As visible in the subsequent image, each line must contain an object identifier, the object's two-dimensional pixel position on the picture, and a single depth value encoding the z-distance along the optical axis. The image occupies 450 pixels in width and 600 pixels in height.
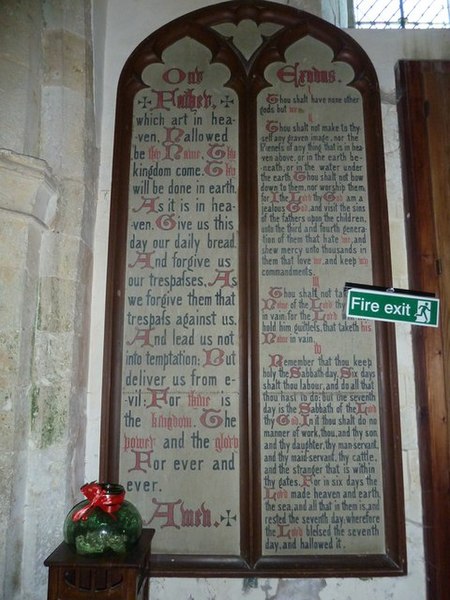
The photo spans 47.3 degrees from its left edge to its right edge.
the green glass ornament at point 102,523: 1.85
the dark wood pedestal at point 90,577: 1.79
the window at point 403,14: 3.30
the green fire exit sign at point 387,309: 2.48
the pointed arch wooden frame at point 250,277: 2.38
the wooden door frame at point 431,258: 2.40
